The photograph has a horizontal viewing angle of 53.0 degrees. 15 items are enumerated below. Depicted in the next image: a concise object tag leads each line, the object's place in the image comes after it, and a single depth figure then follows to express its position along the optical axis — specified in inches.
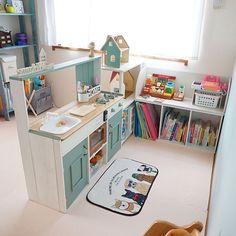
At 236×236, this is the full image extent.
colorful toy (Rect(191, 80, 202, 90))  105.4
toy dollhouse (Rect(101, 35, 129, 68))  102.0
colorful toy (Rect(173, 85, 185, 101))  114.3
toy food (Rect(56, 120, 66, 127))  76.2
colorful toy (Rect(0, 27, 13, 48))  127.0
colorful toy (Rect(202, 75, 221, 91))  102.8
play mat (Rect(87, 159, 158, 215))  79.4
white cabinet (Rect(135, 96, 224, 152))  109.0
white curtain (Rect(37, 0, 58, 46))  130.7
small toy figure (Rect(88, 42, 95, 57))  91.2
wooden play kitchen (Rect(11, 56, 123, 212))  66.6
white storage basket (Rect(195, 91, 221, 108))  104.2
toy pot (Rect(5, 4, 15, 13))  126.0
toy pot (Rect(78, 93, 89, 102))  90.5
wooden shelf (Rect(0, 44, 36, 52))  127.5
